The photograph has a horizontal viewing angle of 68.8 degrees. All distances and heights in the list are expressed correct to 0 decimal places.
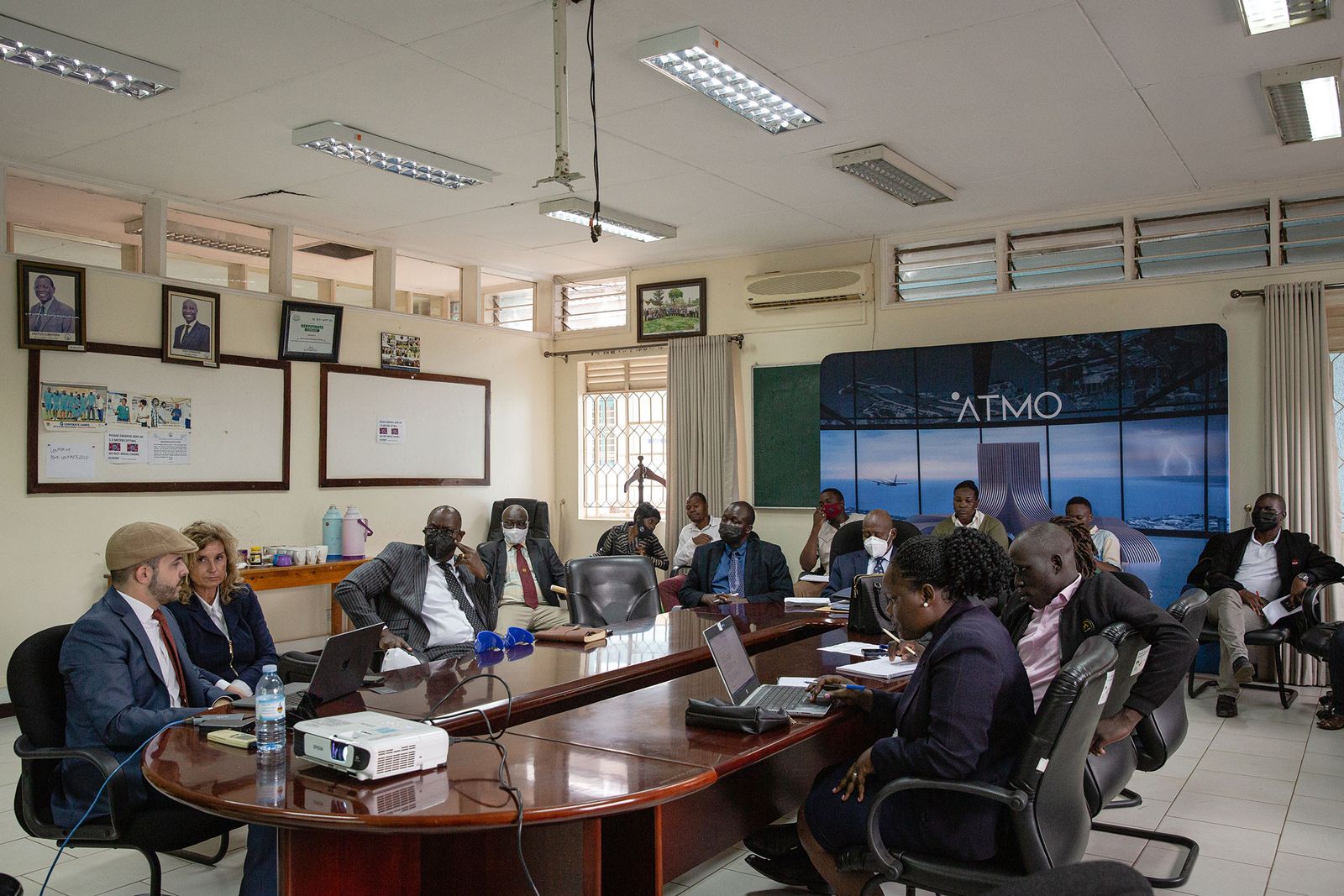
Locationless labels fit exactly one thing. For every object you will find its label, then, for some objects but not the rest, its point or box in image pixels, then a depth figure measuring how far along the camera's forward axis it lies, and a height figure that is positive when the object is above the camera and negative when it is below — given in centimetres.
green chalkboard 789 +24
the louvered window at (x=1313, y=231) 603 +144
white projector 207 -60
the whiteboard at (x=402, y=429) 735 +30
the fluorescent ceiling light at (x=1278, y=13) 380 +177
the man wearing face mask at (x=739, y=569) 568 -61
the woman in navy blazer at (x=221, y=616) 357 -56
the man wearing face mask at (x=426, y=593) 411 -55
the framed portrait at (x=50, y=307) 563 +94
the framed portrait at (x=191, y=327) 627 +91
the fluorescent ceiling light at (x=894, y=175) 556 +173
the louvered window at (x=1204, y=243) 629 +144
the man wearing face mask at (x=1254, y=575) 568 -67
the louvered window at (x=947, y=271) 725 +145
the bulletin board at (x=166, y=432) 579 +22
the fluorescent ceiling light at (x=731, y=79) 406 +175
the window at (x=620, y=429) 892 +33
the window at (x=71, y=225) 597 +159
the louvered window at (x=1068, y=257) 675 +145
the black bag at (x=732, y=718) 254 -67
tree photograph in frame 848 +136
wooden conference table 198 -71
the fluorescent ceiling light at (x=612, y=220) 611 +170
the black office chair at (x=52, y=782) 263 -87
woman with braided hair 228 -62
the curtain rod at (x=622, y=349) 820 +105
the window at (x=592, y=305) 905 +150
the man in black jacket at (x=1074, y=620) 294 -50
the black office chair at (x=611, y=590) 489 -64
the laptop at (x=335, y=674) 266 -59
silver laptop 282 -67
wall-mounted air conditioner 759 +141
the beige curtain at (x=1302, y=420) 600 +26
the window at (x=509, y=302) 906 +154
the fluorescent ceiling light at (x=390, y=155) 509 +174
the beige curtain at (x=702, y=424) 817 +35
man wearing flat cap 266 -60
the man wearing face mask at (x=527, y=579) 626 -76
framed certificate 694 +97
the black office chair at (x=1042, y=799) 222 -78
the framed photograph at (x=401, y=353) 771 +90
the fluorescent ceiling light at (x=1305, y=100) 443 +175
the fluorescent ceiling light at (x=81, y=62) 397 +175
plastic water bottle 231 -60
